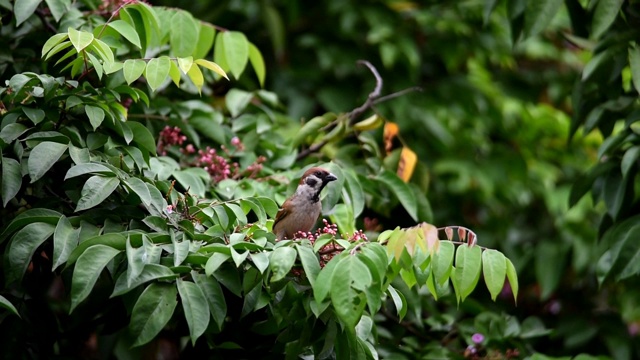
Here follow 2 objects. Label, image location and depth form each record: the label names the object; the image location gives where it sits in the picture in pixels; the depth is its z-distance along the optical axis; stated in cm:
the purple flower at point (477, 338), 799
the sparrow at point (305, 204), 731
